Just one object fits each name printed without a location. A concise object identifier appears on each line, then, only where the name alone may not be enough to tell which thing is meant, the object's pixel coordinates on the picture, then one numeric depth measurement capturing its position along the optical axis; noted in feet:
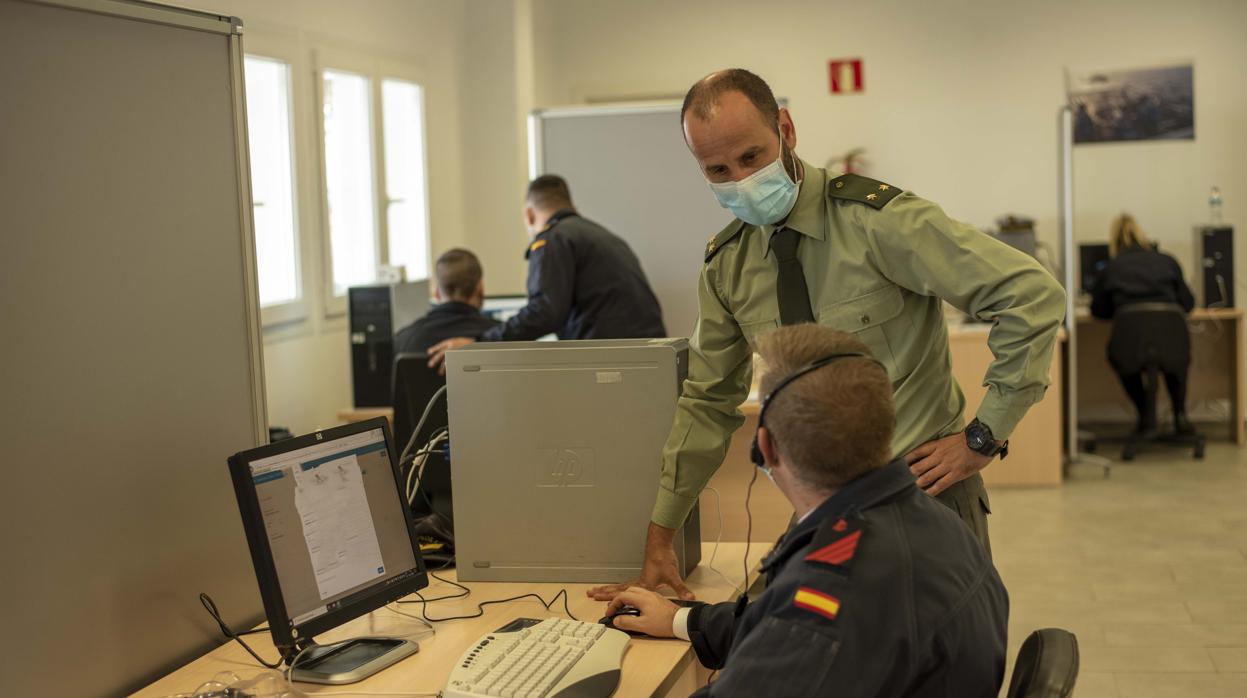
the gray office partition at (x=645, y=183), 18.13
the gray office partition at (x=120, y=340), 5.26
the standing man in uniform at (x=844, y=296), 6.39
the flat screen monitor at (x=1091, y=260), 24.36
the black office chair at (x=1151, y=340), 22.09
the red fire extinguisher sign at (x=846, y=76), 26.05
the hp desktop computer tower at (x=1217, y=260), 23.75
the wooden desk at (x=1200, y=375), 23.73
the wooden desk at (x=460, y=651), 5.81
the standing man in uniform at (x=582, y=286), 15.33
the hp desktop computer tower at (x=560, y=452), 7.23
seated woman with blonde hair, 22.44
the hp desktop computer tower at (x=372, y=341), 16.12
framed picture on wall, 24.99
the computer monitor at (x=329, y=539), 5.80
